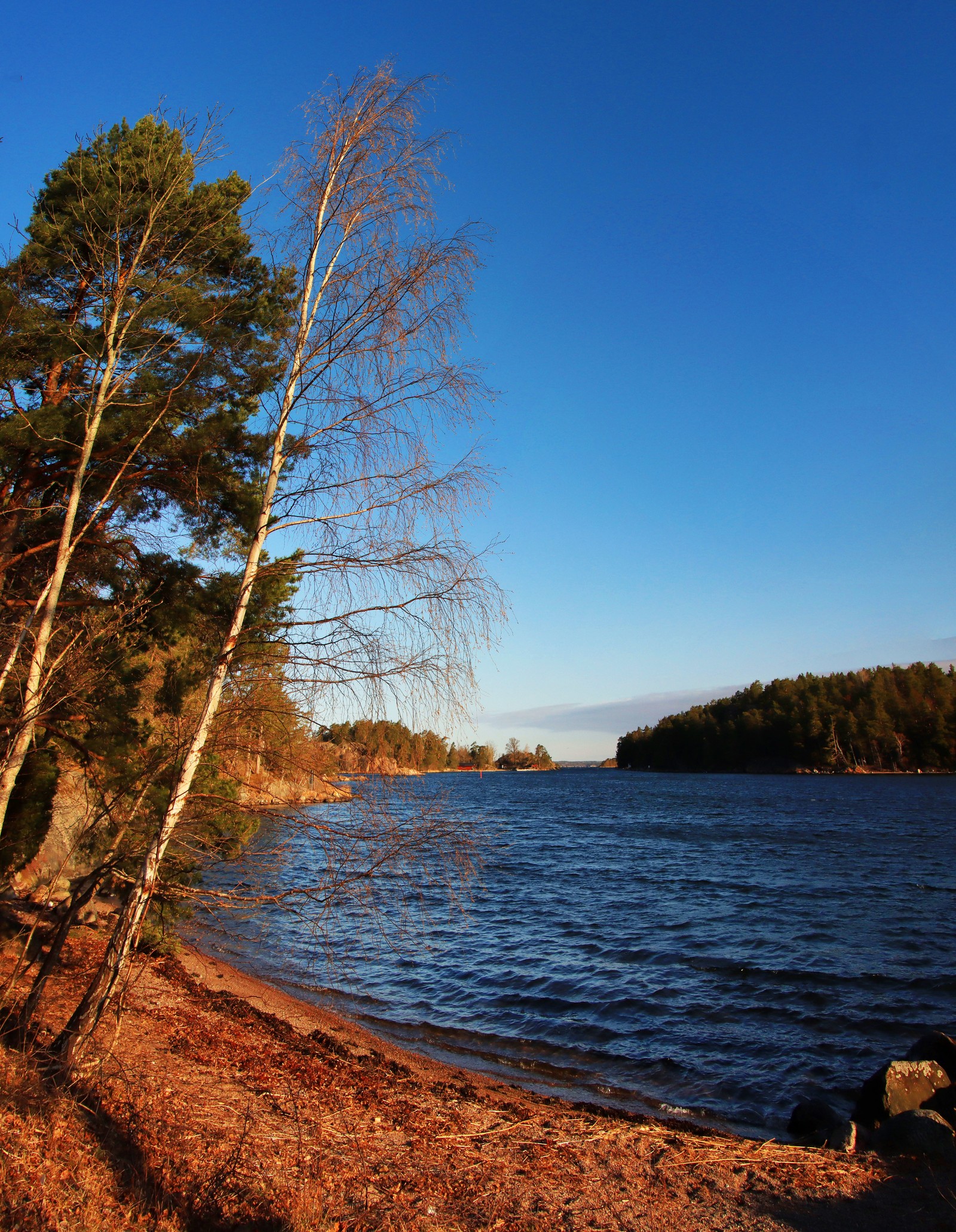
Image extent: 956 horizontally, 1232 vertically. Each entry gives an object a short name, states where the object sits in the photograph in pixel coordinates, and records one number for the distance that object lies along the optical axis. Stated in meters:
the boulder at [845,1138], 7.30
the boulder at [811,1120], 8.28
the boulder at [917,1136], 7.13
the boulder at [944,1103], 8.05
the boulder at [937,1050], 8.97
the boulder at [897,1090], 8.09
